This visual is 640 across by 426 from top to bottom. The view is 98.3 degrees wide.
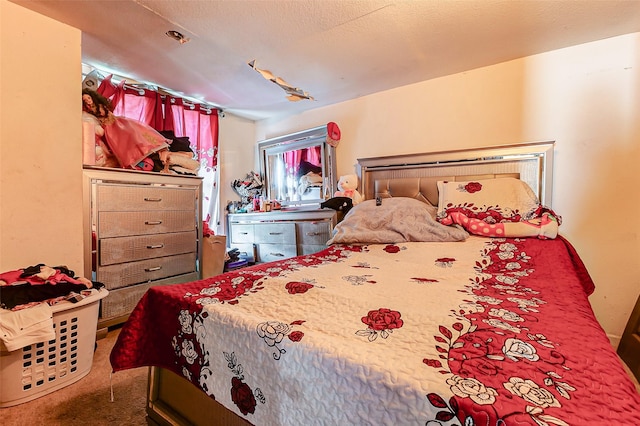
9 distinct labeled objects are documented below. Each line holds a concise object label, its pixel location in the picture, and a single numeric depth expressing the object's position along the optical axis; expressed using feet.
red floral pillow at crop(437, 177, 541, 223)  6.22
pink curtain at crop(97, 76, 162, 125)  8.32
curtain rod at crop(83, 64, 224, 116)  8.10
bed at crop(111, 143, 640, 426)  1.48
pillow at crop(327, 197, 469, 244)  6.02
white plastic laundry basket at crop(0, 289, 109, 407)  4.22
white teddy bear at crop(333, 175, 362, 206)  9.31
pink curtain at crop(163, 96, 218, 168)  9.75
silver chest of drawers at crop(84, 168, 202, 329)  6.47
